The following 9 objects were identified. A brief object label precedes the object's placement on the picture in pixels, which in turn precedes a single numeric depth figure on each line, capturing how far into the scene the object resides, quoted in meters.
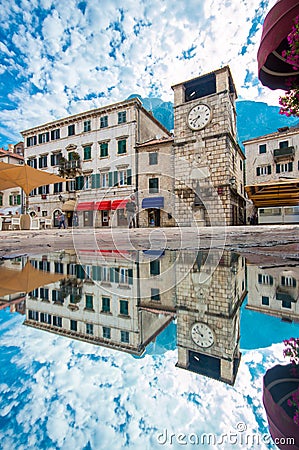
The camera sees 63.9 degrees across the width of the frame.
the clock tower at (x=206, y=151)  16.28
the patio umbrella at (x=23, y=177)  10.78
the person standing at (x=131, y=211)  18.79
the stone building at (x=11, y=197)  24.72
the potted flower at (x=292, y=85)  3.37
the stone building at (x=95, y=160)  19.36
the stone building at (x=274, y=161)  16.02
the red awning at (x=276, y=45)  3.77
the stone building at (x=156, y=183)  18.31
